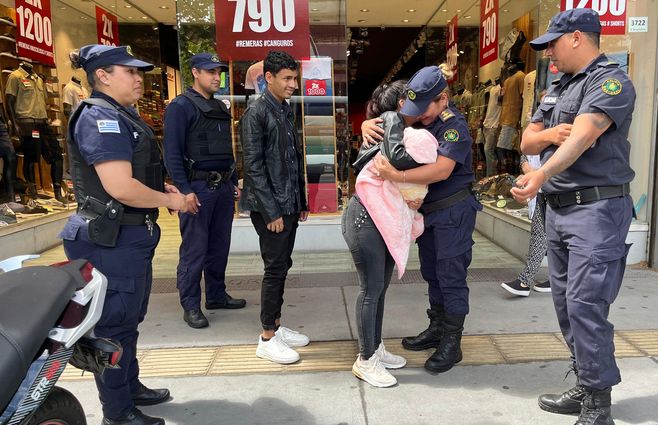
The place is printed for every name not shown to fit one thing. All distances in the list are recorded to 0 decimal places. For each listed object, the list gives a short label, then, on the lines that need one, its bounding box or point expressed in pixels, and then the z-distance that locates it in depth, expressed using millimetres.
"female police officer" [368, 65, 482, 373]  2686
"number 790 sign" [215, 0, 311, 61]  5551
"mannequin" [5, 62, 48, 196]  6992
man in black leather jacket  3102
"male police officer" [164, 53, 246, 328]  3639
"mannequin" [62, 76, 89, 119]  7727
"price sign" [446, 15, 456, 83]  8156
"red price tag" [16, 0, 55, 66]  5699
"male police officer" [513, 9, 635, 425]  2254
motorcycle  1634
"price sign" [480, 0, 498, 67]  6023
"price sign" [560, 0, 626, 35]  4809
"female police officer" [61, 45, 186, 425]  2209
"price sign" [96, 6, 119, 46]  7117
